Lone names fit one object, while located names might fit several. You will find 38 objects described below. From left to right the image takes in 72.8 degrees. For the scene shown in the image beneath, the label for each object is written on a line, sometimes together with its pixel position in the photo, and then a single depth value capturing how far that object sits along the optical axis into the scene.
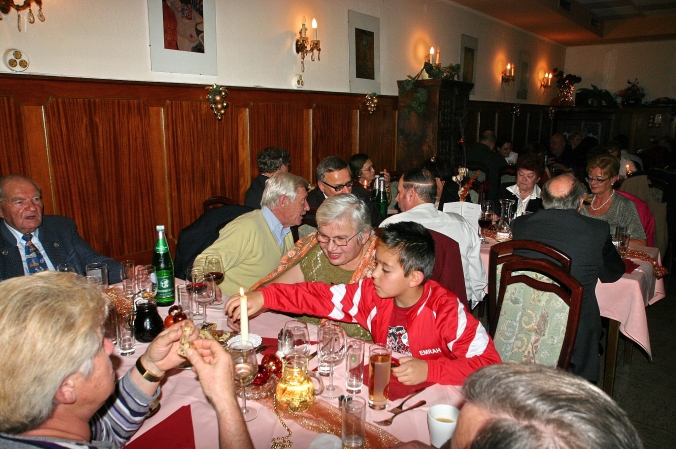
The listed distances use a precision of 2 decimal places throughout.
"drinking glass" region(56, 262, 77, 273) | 2.26
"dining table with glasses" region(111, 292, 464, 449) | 1.31
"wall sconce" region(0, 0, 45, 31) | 3.25
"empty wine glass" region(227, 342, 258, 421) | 1.42
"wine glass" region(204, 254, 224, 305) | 2.31
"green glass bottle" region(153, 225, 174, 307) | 2.38
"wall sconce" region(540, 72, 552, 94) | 12.51
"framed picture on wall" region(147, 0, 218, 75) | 4.27
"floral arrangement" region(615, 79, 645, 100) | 12.24
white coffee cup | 1.25
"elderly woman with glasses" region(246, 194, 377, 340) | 2.33
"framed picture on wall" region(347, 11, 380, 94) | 6.50
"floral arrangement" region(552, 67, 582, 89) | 12.95
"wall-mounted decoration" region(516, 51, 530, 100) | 11.29
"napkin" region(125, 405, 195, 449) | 1.29
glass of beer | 1.43
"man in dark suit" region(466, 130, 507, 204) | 7.12
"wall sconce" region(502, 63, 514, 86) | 10.38
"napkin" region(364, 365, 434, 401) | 1.51
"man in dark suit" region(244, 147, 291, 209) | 4.66
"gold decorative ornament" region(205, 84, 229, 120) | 4.75
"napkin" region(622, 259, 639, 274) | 2.95
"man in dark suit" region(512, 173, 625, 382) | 2.55
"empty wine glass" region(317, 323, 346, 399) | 1.64
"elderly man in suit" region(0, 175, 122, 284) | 2.80
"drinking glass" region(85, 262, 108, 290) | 2.31
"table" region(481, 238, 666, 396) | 2.84
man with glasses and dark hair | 4.10
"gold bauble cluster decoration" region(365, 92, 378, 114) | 6.81
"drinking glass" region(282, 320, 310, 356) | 1.71
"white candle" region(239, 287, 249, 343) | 1.44
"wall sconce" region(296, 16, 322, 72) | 5.65
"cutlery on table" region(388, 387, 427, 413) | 1.42
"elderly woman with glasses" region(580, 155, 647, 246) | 3.61
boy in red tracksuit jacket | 1.61
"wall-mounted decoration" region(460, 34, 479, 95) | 8.98
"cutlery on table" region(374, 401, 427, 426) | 1.36
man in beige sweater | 2.78
